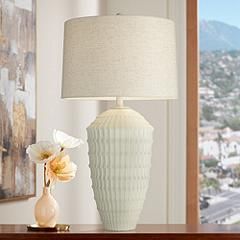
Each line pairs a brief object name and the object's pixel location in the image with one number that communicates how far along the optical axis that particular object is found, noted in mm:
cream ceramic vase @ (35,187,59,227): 2942
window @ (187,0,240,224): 5590
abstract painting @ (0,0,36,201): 3810
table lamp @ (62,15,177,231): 2902
